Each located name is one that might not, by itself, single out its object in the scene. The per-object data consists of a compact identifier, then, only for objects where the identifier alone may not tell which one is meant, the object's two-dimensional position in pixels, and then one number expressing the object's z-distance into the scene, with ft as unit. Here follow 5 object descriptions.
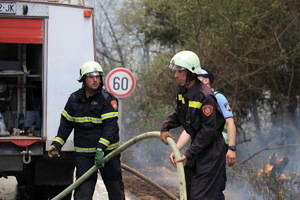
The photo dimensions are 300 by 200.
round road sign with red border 60.16
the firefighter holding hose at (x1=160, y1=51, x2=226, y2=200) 30.22
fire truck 42.35
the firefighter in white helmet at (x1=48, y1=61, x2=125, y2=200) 37.37
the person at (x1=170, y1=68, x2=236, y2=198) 32.72
